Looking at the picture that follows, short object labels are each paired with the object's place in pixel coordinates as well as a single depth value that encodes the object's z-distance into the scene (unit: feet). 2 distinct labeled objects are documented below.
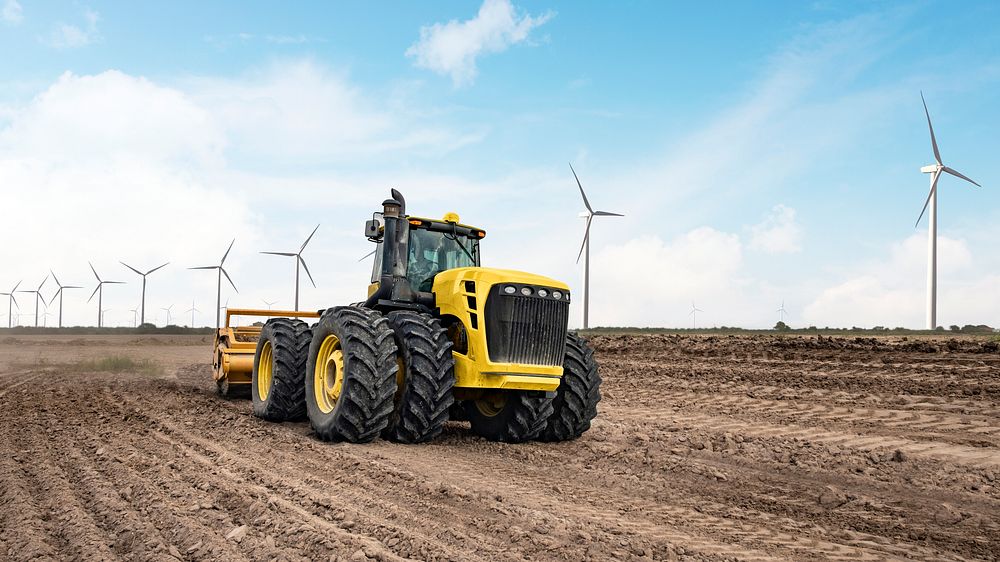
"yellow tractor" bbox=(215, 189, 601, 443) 26.55
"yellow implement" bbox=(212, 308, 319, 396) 43.68
